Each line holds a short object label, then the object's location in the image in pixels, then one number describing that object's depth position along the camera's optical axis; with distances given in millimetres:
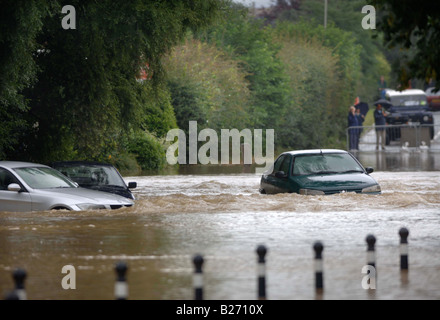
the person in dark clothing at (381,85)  93219
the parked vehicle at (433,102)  68625
